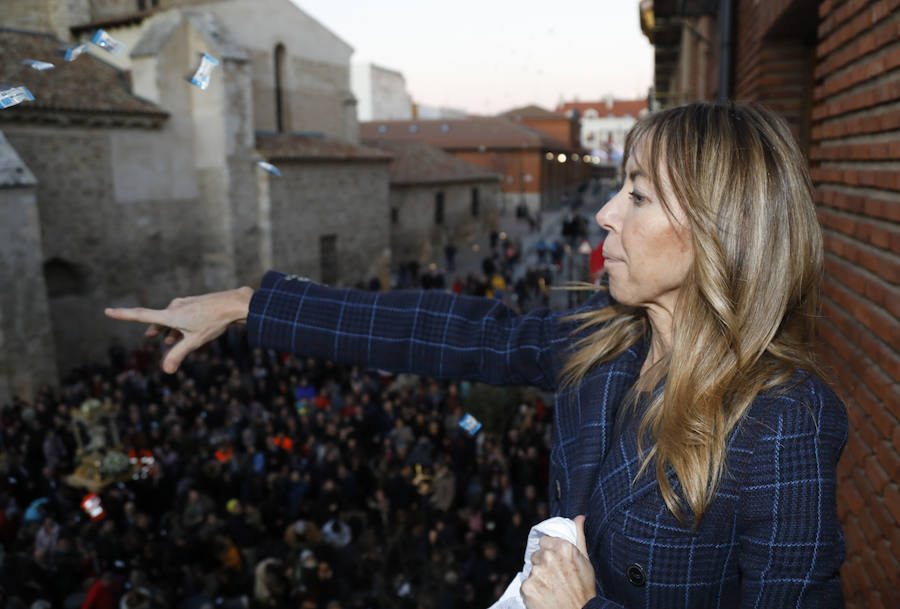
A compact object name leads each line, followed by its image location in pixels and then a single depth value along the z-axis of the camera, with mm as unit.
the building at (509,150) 42719
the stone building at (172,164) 15227
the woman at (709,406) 1193
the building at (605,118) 84250
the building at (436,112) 68250
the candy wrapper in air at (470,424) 3634
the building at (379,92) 57312
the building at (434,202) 27875
